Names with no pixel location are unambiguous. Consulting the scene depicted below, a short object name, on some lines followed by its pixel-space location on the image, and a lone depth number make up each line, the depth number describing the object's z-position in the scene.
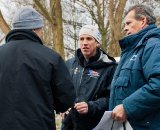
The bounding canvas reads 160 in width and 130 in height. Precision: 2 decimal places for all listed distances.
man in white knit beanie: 4.55
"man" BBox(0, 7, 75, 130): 3.40
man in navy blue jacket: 3.47
